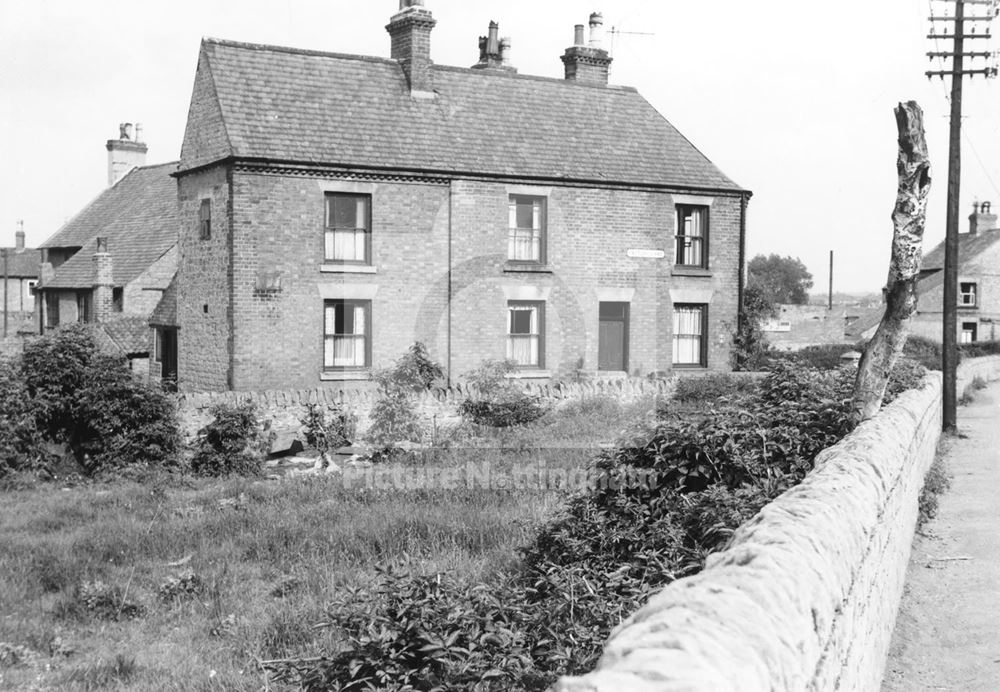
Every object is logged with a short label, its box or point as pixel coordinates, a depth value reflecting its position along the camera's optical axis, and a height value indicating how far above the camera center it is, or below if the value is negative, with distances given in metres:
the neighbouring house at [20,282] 63.40 +2.29
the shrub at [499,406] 21.11 -1.81
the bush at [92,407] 18.03 -1.63
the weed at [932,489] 13.33 -2.45
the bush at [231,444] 18.22 -2.35
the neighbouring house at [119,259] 34.66 +2.20
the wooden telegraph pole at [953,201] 22.47 +2.90
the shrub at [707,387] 24.11 -1.57
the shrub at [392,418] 19.81 -2.00
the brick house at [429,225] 23.22 +2.45
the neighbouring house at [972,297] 56.94 +1.69
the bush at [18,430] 17.27 -1.99
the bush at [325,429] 19.80 -2.19
